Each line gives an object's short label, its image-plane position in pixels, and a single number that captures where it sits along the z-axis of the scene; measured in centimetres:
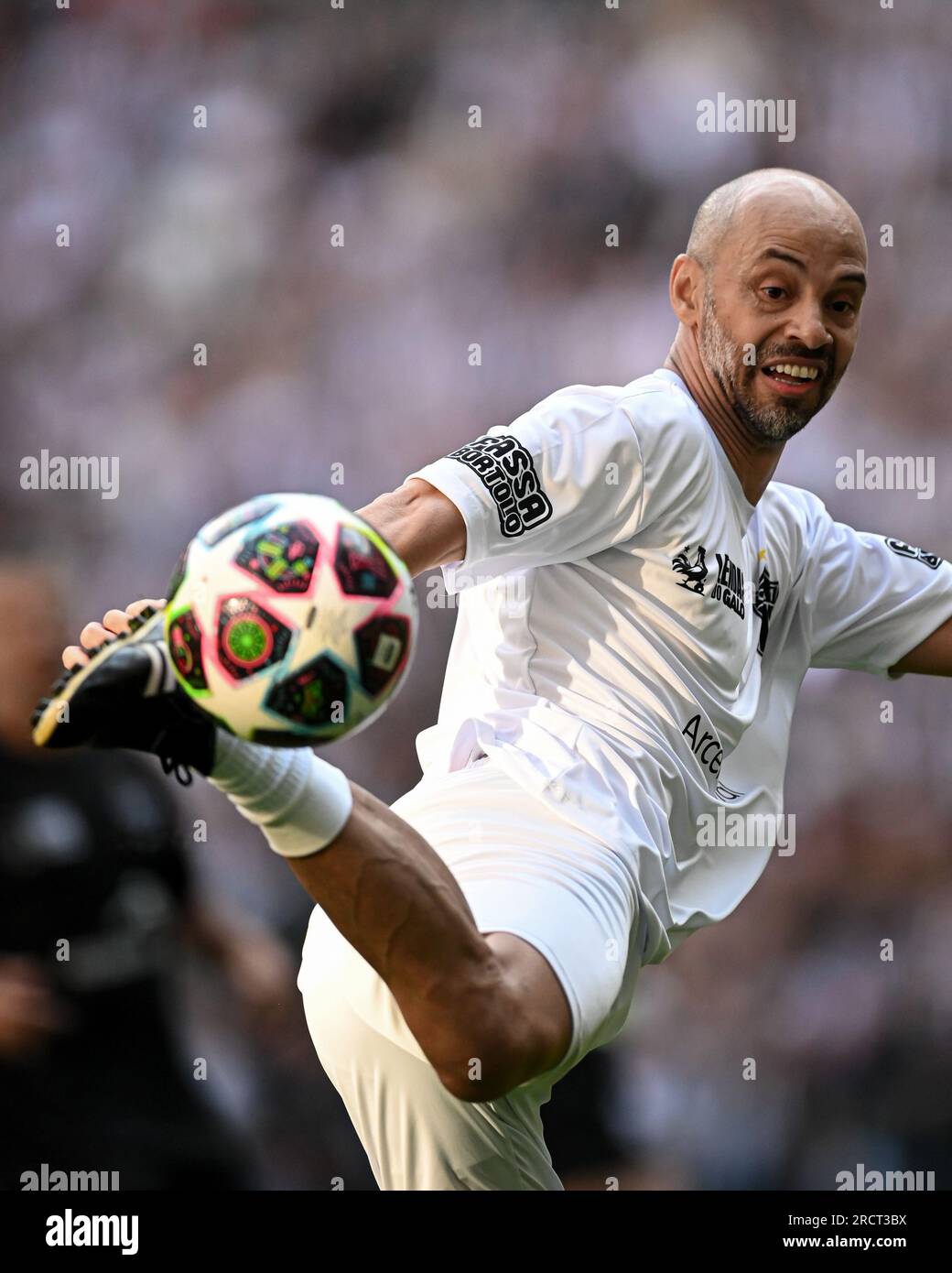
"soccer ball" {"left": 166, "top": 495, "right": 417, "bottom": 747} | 158
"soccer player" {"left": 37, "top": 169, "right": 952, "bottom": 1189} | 170
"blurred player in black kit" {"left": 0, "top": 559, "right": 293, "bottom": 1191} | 379
